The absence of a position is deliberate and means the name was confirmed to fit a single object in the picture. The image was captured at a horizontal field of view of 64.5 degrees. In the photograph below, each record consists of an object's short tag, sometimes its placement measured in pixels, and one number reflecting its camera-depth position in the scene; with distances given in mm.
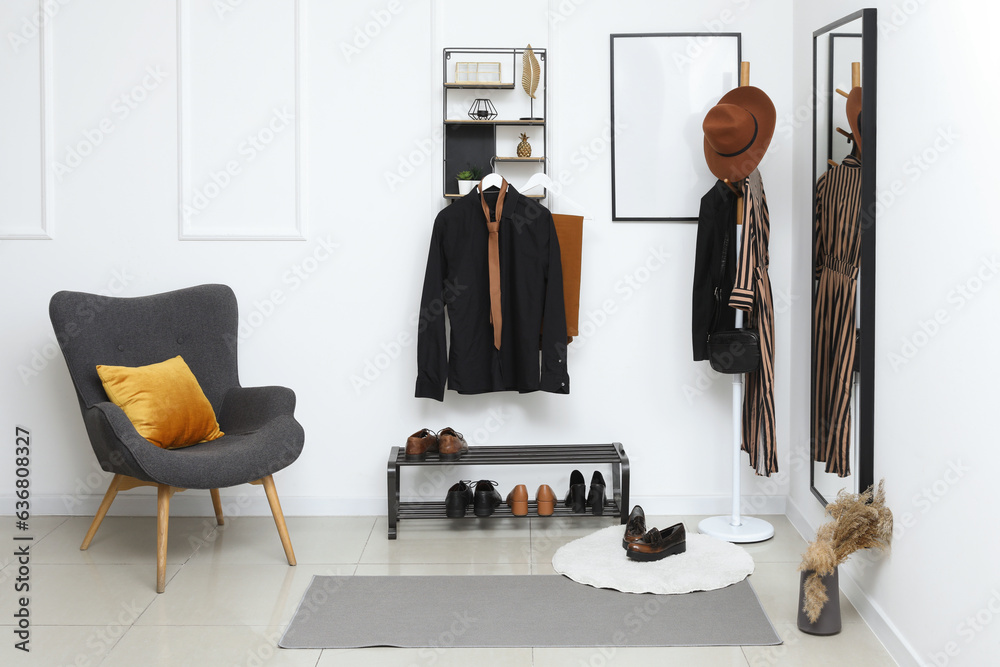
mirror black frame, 2256
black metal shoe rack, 3039
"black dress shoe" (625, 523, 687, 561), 2717
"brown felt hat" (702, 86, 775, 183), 2801
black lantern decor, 3184
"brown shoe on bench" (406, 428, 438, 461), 3080
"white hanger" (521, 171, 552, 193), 3135
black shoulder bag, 2896
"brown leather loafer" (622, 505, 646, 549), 2771
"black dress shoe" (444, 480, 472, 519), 3047
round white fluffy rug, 2547
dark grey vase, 2203
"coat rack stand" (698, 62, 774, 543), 2973
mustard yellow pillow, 2734
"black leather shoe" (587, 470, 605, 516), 3045
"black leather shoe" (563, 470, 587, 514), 3066
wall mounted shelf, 3219
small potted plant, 3168
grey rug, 2211
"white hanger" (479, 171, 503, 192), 3104
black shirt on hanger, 3129
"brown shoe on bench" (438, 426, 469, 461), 3072
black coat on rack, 3029
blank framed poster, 3203
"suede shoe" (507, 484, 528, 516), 3076
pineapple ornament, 3182
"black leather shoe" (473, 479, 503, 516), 3047
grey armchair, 2514
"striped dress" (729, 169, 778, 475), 2848
